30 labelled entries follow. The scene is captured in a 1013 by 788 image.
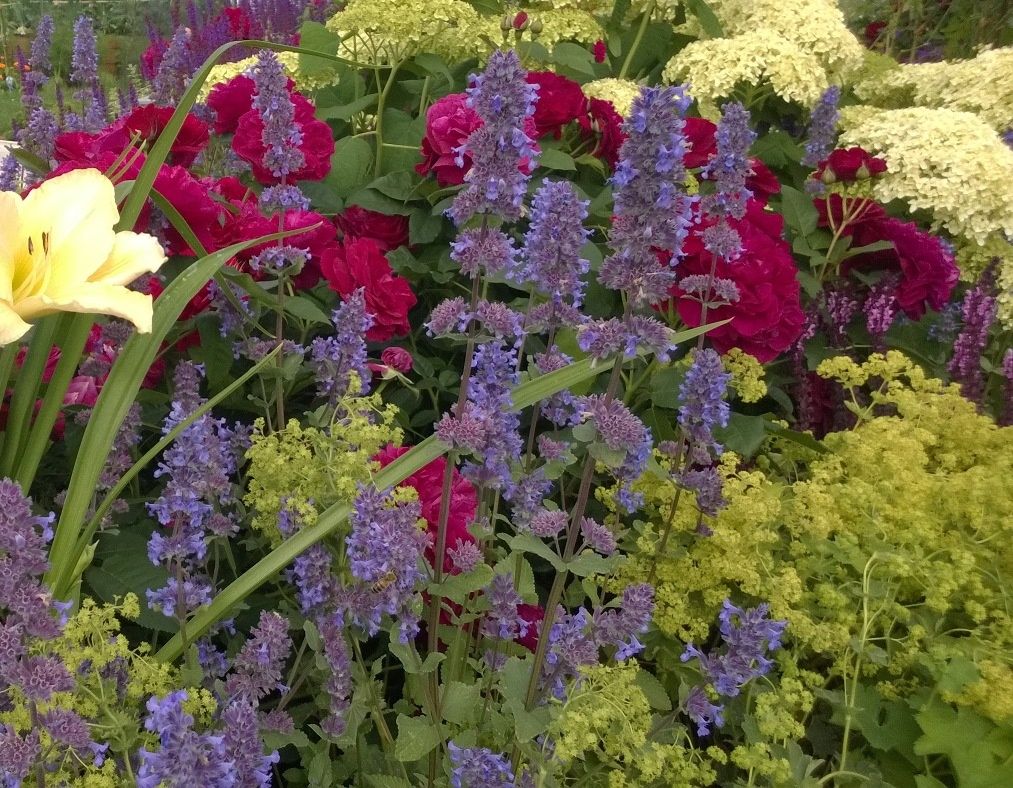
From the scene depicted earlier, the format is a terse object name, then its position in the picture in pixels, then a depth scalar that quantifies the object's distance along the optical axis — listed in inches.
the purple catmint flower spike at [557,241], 35.8
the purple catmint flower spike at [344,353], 43.4
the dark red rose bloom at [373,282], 51.3
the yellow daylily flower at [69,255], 31.5
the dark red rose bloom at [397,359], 51.7
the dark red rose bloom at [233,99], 62.4
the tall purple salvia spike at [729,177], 48.2
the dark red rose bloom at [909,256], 64.6
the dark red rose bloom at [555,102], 63.0
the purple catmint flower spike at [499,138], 32.4
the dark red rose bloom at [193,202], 46.8
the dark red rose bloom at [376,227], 63.2
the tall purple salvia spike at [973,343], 64.0
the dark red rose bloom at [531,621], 48.9
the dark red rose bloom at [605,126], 64.6
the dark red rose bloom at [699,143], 64.6
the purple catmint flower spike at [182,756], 24.2
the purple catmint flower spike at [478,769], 33.6
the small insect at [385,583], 34.7
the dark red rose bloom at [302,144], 55.0
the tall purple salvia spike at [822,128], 74.2
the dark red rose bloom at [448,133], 56.0
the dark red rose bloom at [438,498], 43.2
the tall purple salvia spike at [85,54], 103.9
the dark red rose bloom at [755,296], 54.9
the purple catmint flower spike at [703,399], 44.9
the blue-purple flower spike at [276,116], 45.8
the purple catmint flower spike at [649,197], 30.1
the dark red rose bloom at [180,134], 55.5
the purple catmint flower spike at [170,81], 93.3
